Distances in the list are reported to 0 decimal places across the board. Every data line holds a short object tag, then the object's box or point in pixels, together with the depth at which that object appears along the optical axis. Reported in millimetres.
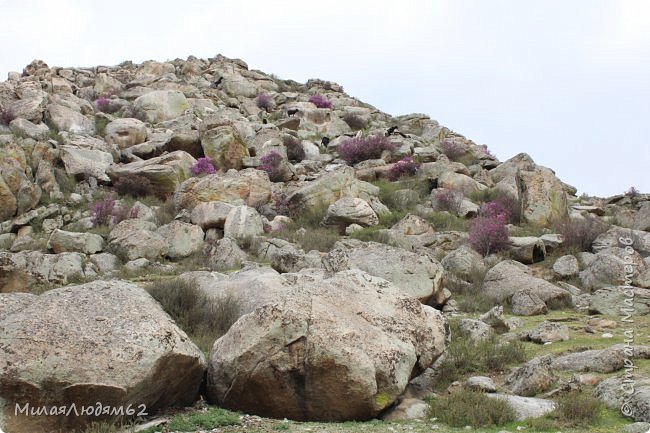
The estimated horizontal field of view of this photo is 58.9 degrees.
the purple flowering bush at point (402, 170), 21609
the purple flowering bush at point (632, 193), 21578
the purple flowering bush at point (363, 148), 23853
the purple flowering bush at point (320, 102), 34719
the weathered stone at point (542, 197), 17250
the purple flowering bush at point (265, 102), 33719
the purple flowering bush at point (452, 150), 26266
